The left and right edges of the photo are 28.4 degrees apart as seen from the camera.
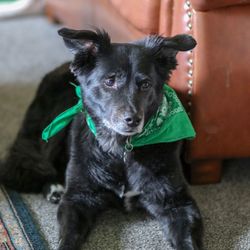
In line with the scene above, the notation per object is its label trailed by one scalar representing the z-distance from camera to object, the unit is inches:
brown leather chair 73.5
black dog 67.2
